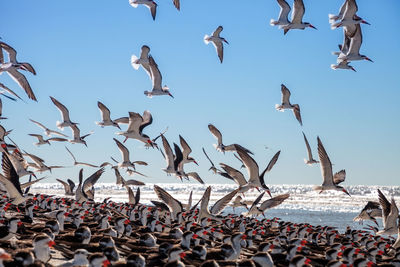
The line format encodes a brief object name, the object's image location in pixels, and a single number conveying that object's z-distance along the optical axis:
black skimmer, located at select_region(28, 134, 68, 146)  23.83
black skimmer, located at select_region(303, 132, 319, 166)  21.59
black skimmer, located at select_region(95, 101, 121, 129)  21.27
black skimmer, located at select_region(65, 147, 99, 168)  22.08
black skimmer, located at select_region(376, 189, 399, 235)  15.62
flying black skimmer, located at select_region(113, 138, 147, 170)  23.21
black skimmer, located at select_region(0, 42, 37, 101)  15.63
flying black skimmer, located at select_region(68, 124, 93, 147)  23.31
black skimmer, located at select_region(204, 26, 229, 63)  20.70
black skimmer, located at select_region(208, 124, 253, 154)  21.31
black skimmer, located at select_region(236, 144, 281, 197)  15.77
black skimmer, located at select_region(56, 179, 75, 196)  29.42
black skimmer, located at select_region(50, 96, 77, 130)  21.64
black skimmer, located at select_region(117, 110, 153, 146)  19.25
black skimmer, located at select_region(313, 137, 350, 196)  15.12
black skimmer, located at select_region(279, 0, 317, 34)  17.02
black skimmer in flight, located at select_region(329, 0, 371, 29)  15.57
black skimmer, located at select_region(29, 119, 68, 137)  22.43
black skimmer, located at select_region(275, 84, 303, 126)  20.17
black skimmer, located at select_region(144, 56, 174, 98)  19.67
